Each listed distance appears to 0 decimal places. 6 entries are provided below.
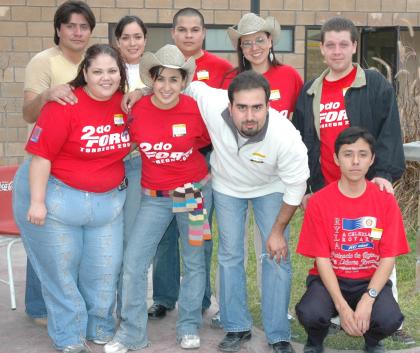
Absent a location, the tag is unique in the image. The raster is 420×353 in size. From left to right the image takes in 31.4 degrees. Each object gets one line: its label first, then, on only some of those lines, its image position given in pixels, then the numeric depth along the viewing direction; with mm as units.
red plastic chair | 5230
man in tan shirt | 4488
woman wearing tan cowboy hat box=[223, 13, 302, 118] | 4621
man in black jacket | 4234
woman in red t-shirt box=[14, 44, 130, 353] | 4105
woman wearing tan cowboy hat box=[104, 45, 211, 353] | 4234
